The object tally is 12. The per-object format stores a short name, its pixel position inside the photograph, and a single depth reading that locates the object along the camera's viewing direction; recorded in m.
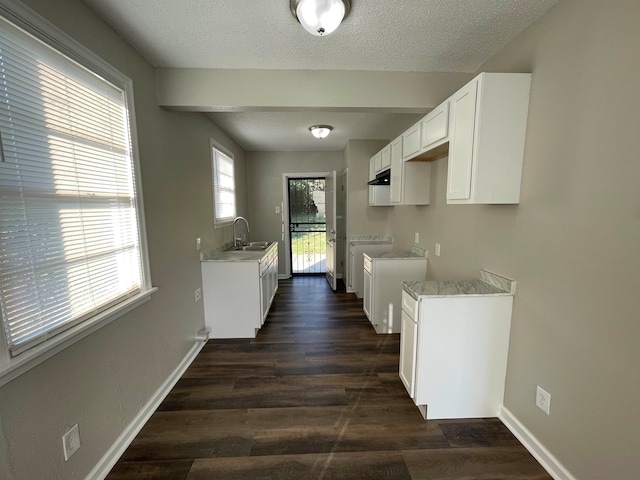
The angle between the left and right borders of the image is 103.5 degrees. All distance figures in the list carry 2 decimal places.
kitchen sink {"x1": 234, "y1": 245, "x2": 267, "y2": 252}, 3.72
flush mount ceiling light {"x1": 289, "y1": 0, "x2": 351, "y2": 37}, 1.29
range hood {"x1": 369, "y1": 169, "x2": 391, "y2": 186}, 3.09
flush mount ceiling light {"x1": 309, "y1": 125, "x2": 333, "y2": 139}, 3.32
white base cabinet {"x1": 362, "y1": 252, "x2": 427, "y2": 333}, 2.88
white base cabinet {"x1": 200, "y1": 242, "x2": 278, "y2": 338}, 2.80
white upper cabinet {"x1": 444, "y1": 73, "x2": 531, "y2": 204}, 1.48
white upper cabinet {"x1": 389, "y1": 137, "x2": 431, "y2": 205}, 2.69
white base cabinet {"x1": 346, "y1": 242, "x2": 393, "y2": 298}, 3.85
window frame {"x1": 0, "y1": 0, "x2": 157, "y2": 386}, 0.99
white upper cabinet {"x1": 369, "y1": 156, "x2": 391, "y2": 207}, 3.67
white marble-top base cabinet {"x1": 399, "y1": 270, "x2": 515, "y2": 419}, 1.68
